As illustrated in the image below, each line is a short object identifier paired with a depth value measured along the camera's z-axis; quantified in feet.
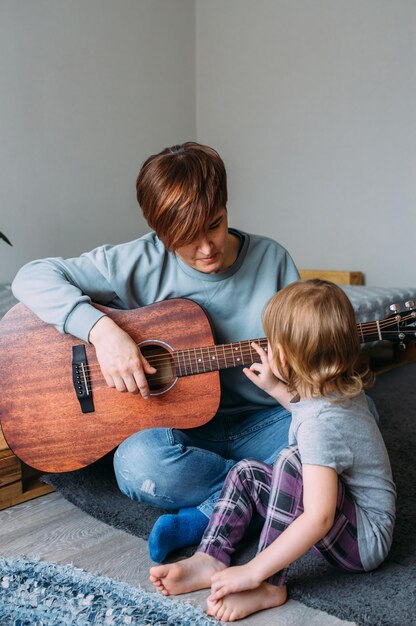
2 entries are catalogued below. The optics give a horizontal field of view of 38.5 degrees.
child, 3.09
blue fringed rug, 3.13
